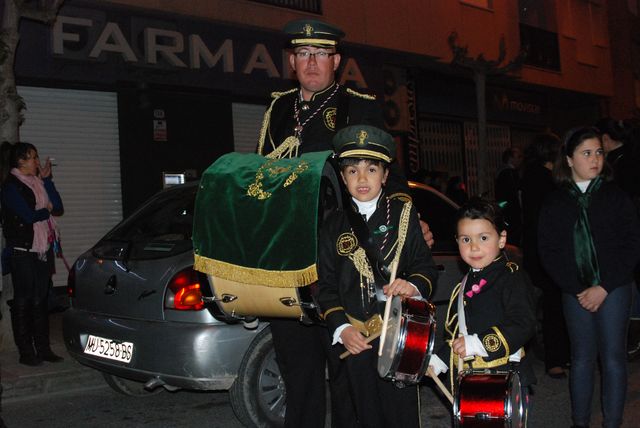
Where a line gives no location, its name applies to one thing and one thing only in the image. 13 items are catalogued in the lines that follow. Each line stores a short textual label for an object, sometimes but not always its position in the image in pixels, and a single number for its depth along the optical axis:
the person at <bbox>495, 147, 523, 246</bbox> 8.28
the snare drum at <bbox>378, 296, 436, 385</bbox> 3.12
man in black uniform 3.75
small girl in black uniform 3.46
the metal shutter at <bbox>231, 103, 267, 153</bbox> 14.23
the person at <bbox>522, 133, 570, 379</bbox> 6.71
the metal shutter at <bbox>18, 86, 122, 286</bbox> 11.70
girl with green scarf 4.57
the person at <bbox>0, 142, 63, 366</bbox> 7.30
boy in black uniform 3.38
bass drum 3.41
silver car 5.03
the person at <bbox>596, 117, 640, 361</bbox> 5.94
